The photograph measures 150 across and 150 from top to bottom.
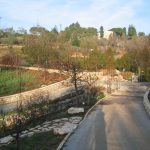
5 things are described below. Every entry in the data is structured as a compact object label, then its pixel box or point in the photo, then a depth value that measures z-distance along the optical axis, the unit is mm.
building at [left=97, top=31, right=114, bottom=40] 87592
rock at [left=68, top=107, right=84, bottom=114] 13142
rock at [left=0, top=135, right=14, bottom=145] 8876
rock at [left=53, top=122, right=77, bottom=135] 9621
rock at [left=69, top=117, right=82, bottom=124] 11541
